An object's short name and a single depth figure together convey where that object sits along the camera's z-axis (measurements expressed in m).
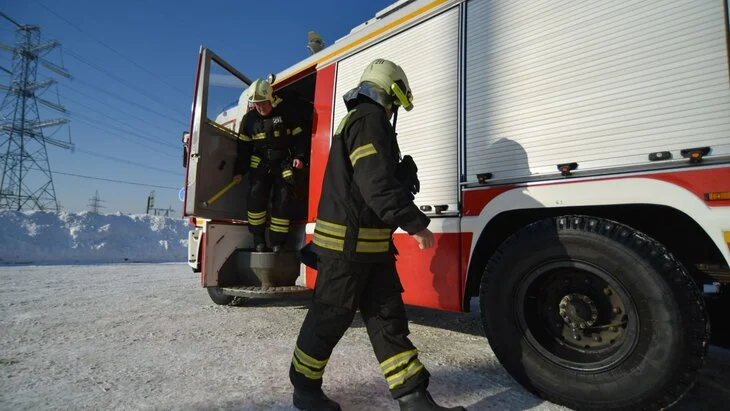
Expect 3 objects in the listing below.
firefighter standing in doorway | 3.87
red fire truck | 1.65
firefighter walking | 1.64
